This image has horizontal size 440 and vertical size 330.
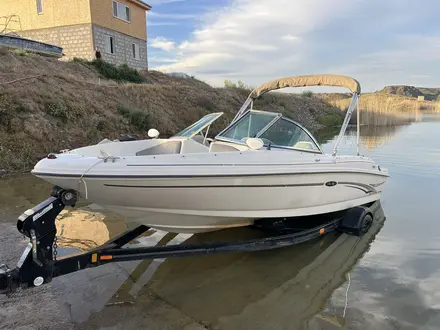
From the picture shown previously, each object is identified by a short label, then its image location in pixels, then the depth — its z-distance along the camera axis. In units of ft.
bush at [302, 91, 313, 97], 115.71
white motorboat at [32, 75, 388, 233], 10.50
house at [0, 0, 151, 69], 70.54
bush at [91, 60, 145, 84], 65.21
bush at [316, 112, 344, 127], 70.09
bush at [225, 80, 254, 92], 91.48
